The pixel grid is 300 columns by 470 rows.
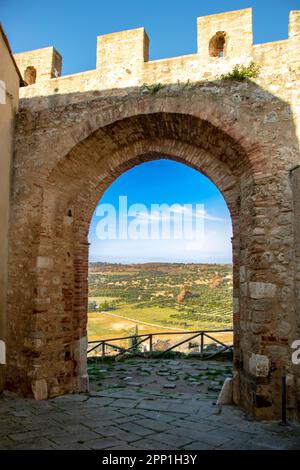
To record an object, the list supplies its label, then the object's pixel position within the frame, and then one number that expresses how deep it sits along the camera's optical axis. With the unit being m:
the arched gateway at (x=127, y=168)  4.18
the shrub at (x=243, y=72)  4.66
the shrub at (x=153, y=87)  4.99
